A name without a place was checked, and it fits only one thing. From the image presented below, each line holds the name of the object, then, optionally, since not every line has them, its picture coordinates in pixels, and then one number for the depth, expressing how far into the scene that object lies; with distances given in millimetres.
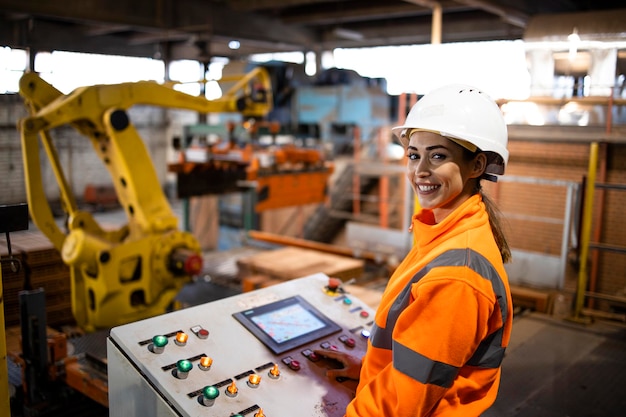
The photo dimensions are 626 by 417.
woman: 1904
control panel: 2477
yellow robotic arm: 5254
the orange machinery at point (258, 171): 8039
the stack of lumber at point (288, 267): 6438
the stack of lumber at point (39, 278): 5211
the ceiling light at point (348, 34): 12884
